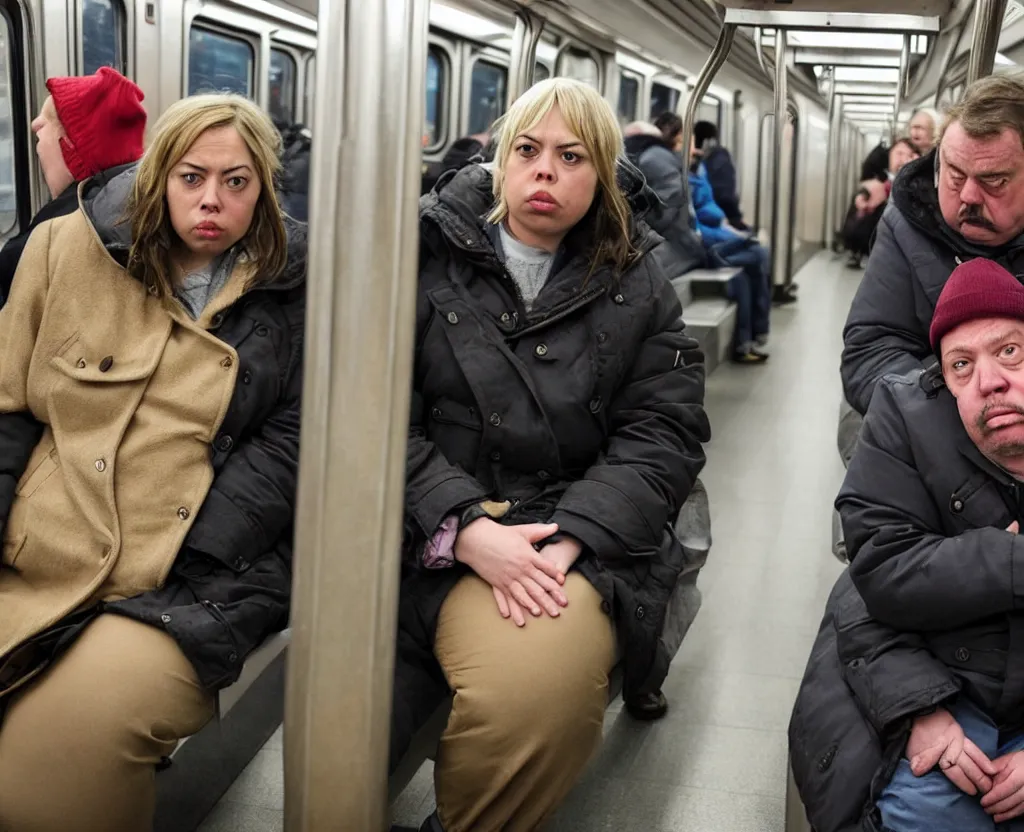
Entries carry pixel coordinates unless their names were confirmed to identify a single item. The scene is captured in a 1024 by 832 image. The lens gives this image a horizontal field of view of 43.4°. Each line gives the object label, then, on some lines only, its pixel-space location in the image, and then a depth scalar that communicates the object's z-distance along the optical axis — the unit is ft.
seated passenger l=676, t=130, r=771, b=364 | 26.27
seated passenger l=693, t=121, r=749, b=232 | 31.96
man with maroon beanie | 5.97
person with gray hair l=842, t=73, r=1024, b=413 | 7.47
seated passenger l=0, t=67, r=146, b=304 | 9.02
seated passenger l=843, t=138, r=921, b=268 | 42.73
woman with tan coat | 6.65
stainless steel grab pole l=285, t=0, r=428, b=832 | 4.34
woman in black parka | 6.89
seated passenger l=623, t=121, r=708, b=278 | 23.76
